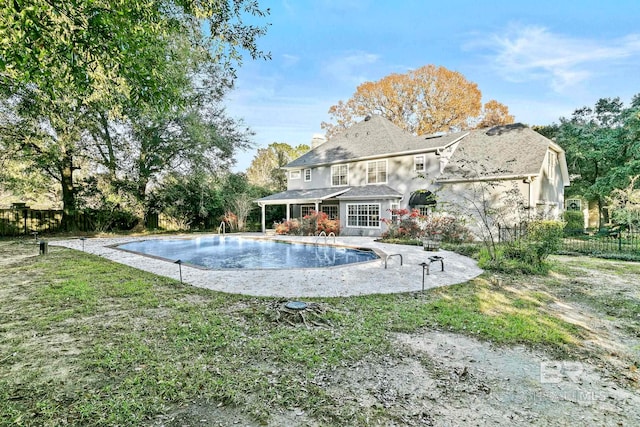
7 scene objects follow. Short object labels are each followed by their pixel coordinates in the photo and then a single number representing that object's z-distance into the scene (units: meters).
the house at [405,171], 18.06
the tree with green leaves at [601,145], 19.77
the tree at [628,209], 13.80
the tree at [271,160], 35.09
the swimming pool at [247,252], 12.33
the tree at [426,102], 32.31
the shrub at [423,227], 16.56
